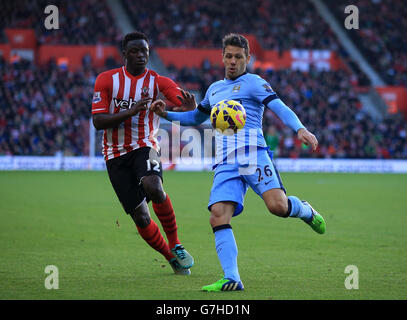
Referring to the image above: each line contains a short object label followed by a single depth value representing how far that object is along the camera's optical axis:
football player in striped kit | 14.27
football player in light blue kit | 12.19
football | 12.46
